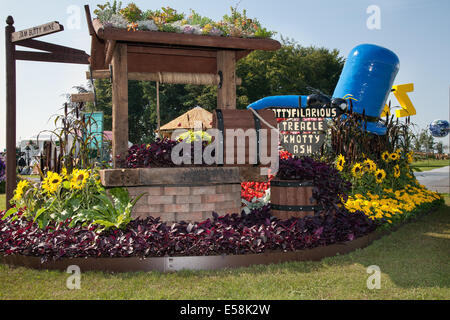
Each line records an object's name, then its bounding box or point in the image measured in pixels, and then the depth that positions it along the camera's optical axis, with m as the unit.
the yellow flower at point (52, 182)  4.58
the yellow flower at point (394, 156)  7.71
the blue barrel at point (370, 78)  10.84
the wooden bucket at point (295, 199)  4.82
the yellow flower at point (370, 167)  6.72
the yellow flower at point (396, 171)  7.44
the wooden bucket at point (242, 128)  4.79
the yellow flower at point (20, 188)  4.91
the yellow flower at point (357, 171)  6.56
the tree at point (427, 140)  38.99
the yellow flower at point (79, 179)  4.65
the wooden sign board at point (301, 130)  7.00
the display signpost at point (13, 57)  6.65
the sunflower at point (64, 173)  4.88
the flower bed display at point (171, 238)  4.00
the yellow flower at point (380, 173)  6.68
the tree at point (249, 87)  31.36
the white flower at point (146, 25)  5.01
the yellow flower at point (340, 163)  6.51
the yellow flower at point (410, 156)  8.43
